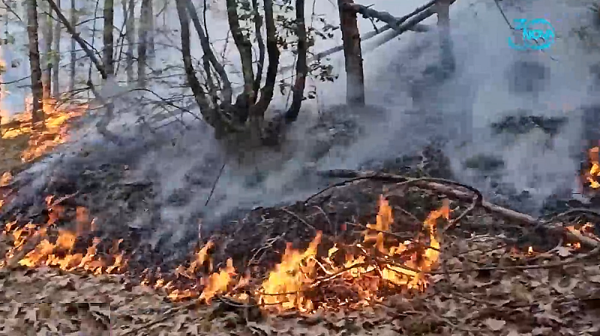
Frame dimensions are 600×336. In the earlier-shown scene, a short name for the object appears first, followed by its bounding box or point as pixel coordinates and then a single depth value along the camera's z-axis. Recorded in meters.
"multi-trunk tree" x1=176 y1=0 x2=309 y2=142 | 5.14
